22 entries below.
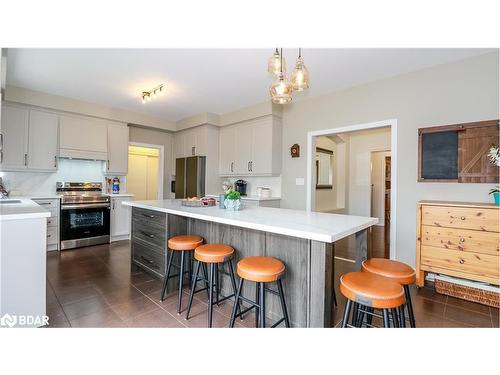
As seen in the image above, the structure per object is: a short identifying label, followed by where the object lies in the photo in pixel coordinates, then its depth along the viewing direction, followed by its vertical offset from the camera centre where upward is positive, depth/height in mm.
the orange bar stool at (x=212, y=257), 1940 -570
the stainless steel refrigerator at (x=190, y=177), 4922 +186
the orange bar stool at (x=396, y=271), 1490 -524
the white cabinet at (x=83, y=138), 4148 +839
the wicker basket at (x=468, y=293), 2330 -1033
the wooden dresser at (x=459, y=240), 2275 -497
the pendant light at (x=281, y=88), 1948 +807
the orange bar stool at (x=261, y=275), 1591 -578
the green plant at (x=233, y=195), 2400 -81
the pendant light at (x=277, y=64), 1857 +956
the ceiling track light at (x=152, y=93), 3643 +1449
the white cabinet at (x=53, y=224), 3875 -650
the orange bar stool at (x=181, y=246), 2217 -556
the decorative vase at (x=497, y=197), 2303 -61
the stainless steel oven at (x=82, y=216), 3986 -533
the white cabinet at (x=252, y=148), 4312 +748
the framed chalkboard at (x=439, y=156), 2701 +397
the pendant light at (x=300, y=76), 1887 +874
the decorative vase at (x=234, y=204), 2381 -167
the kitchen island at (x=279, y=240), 1542 -459
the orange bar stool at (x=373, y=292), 1233 -541
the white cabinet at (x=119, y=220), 4551 -658
